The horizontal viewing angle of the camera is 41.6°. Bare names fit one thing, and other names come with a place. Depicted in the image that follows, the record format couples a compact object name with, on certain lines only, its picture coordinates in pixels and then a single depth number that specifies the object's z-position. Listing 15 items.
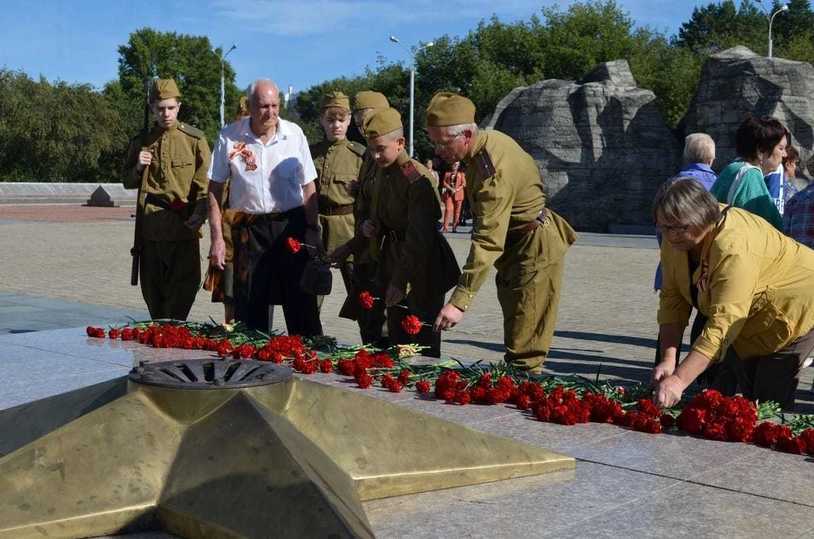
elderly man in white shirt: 6.14
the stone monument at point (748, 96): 22.59
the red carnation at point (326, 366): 4.86
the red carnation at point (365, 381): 4.51
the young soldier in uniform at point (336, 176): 7.11
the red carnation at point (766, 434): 3.63
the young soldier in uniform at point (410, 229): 5.61
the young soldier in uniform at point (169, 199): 7.08
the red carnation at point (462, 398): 4.25
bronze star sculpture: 2.63
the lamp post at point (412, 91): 42.52
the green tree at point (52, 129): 44.22
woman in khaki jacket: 3.74
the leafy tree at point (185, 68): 68.06
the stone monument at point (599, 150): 25.39
